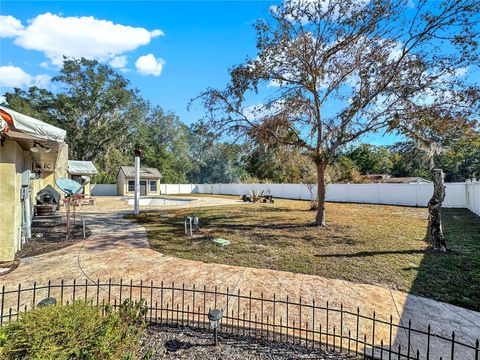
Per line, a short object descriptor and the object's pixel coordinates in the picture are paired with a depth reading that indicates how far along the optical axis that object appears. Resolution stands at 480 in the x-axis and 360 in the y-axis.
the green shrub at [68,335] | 2.01
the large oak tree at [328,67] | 7.89
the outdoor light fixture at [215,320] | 2.67
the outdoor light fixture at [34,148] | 6.31
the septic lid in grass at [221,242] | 6.96
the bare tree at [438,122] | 6.83
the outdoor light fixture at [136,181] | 13.03
